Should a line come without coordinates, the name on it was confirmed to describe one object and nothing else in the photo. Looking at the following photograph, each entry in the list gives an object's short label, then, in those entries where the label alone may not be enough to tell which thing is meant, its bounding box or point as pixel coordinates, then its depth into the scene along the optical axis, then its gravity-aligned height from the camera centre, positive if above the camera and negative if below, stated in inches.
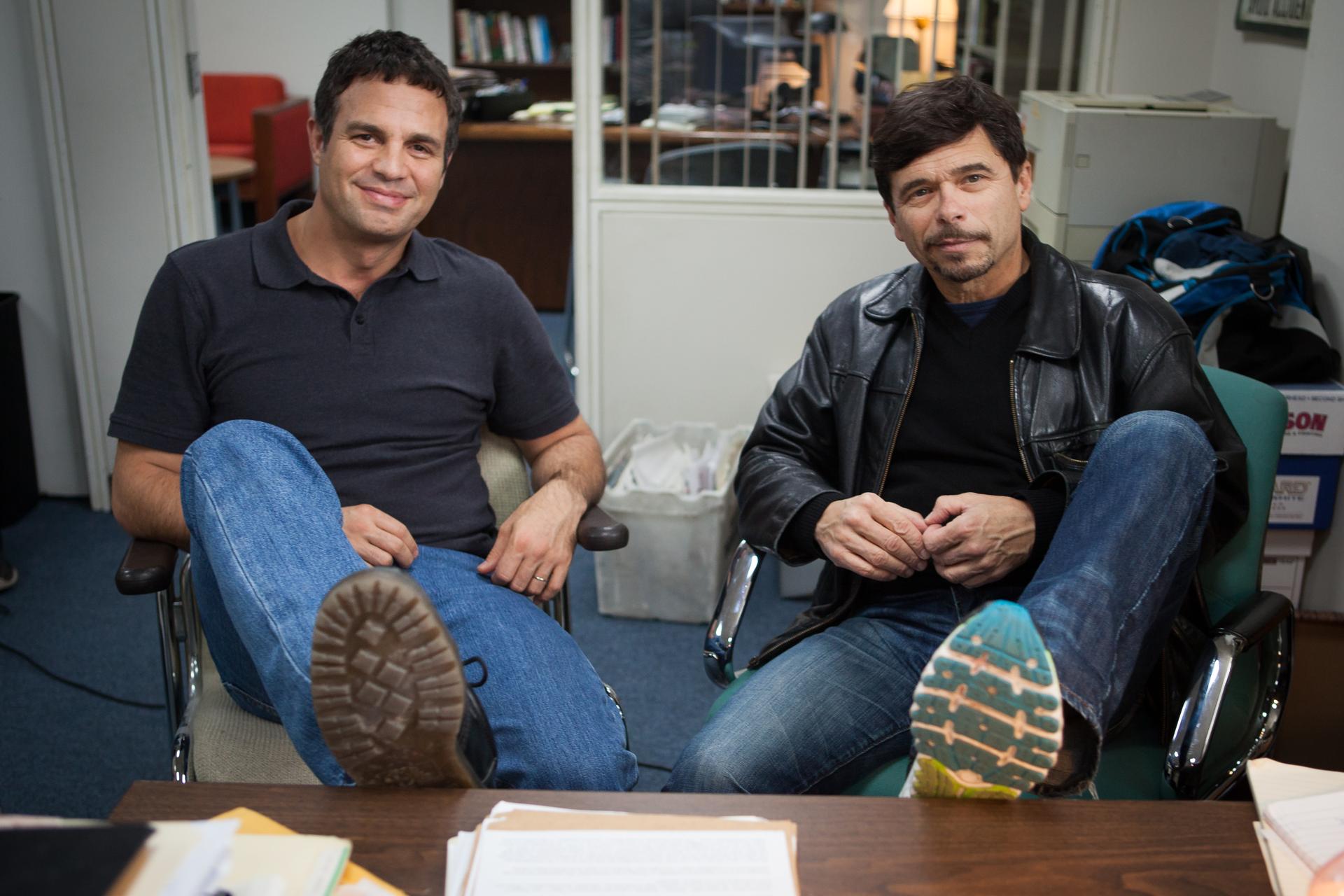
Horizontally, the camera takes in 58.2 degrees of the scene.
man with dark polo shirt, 60.7 -18.1
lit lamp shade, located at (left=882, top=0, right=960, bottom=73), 126.7 +5.7
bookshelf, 236.1 +5.3
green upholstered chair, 55.4 -28.0
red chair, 221.0 -12.0
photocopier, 102.8 -7.0
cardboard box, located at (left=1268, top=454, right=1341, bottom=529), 90.4 -29.8
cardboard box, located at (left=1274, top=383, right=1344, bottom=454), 87.7 -23.7
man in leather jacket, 54.2 -18.7
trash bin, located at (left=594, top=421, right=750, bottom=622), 110.0 -42.3
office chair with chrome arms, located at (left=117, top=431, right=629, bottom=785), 60.3 -32.7
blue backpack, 89.6 -15.6
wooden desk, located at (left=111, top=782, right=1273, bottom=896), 40.8 -26.0
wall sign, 100.8 +5.2
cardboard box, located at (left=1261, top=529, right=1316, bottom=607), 92.9 -35.9
